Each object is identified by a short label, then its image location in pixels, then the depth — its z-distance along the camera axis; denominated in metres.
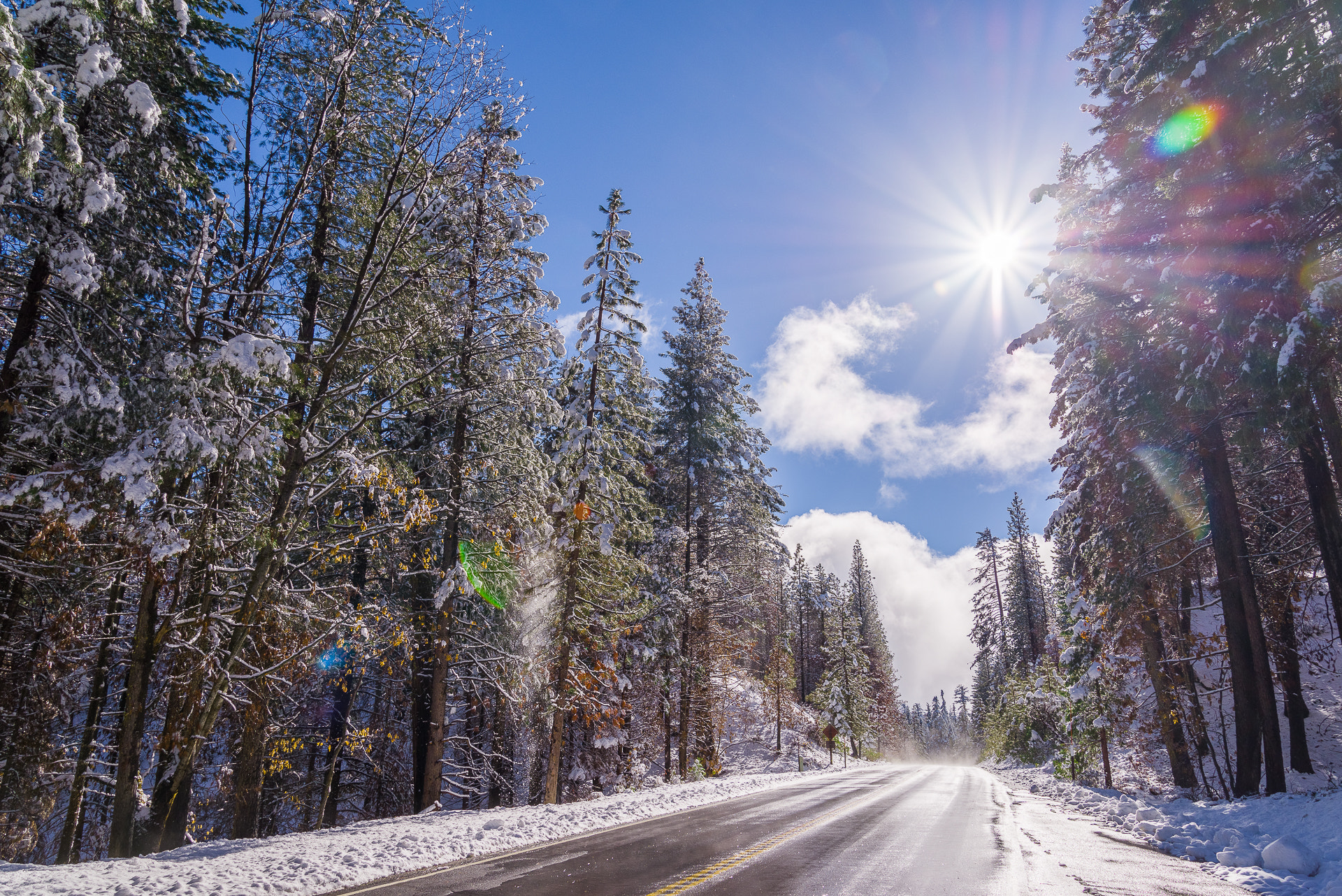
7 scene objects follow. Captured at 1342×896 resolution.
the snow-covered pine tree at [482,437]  13.45
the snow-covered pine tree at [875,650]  70.88
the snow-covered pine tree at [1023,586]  49.78
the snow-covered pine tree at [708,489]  24.30
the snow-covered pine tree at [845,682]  46.50
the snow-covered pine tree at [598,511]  17.11
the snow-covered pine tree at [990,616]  56.43
